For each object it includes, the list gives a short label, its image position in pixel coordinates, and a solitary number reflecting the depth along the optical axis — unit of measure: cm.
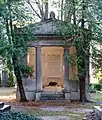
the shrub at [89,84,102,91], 2449
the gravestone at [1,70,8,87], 2653
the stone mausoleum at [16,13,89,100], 1622
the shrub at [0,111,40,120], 786
